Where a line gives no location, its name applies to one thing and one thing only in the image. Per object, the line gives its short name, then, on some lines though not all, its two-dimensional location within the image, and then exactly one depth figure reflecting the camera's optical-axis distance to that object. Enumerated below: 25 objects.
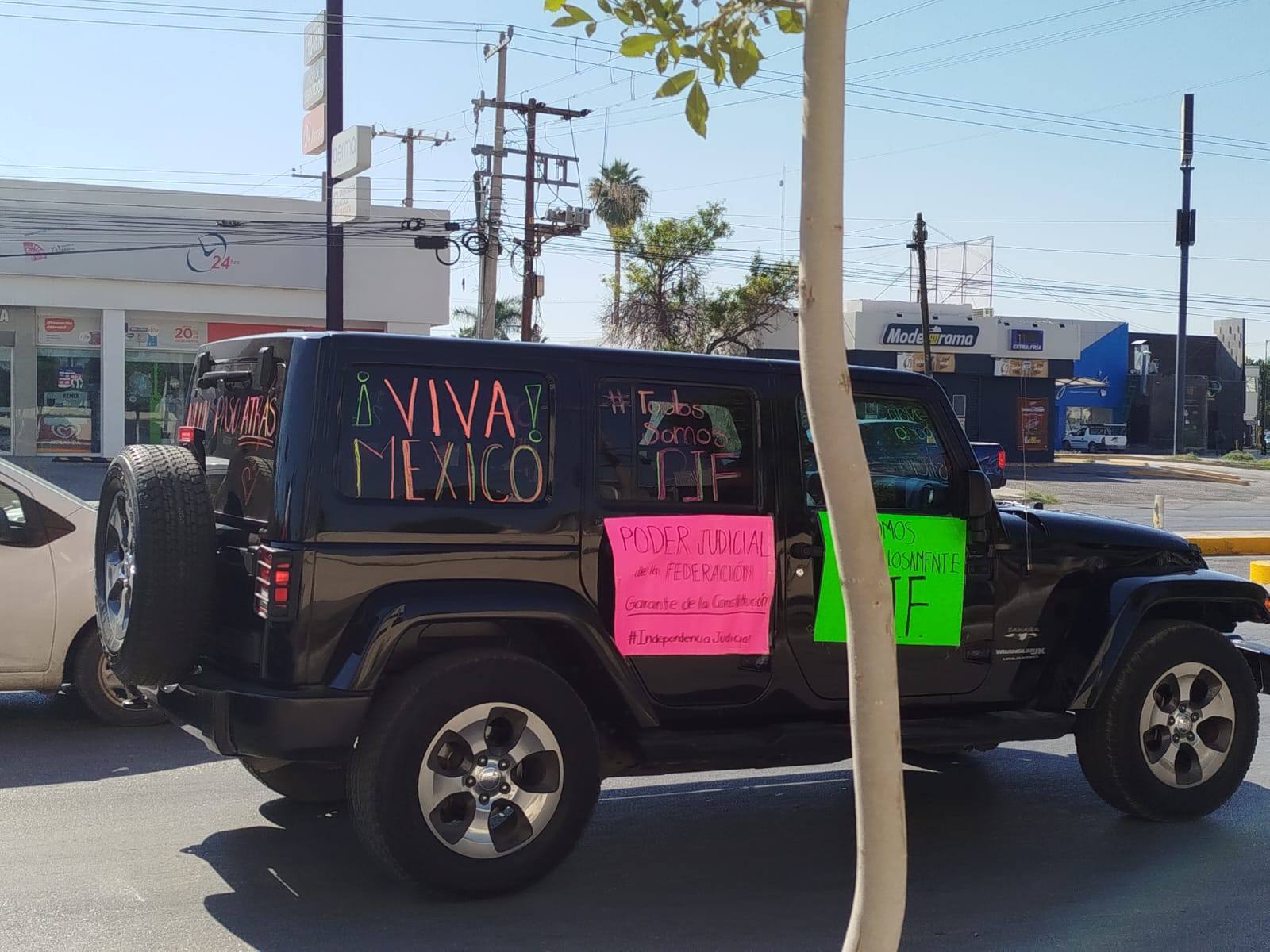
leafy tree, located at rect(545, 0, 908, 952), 2.60
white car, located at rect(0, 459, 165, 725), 6.87
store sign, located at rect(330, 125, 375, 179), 16.38
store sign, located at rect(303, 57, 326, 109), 17.86
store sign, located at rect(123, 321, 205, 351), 28.91
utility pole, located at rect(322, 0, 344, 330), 17.66
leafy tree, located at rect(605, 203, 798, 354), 42.88
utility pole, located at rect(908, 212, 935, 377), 38.66
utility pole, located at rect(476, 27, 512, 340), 31.19
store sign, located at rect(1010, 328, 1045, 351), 50.16
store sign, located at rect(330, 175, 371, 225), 16.47
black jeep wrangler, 4.50
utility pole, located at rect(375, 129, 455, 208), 38.12
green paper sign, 5.45
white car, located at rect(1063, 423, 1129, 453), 68.88
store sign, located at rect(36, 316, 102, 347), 28.17
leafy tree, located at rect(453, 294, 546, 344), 63.59
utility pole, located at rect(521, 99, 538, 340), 32.66
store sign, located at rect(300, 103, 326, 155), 18.08
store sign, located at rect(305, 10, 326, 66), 17.80
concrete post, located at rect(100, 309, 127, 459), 28.39
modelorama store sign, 48.62
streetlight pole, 55.75
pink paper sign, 4.94
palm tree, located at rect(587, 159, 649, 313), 61.44
